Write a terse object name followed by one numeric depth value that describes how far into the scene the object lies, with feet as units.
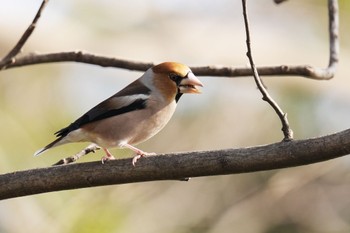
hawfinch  25.71
